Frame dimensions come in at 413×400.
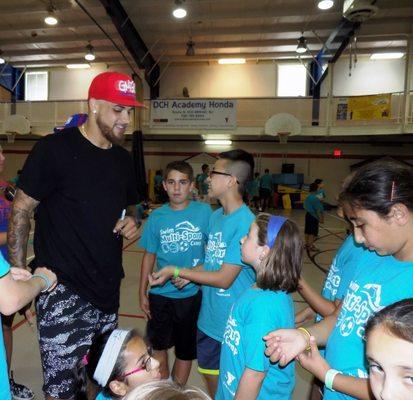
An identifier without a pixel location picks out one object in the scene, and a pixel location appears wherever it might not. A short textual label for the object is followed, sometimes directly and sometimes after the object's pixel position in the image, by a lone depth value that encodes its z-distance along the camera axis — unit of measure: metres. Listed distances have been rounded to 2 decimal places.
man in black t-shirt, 1.71
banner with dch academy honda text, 14.13
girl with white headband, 1.27
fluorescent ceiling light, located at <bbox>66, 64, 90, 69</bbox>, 17.59
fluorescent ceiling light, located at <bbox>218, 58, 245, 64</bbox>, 16.86
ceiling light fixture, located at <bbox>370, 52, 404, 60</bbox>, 15.86
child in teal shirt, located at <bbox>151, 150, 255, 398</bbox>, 1.98
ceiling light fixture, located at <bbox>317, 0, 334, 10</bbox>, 10.19
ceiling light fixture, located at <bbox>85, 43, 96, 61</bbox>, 13.99
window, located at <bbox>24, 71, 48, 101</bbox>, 18.66
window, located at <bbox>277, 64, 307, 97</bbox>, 16.70
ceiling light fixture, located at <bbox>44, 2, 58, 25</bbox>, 10.56
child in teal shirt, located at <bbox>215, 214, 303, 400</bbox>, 1.36
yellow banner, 12.68
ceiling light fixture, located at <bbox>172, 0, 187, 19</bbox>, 10.13
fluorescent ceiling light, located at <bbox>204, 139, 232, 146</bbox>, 17.91
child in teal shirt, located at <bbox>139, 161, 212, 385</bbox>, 2.54
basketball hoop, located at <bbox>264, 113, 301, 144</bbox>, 13.40
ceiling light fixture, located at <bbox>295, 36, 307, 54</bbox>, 12.86
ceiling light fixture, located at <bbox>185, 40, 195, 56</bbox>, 13.57
